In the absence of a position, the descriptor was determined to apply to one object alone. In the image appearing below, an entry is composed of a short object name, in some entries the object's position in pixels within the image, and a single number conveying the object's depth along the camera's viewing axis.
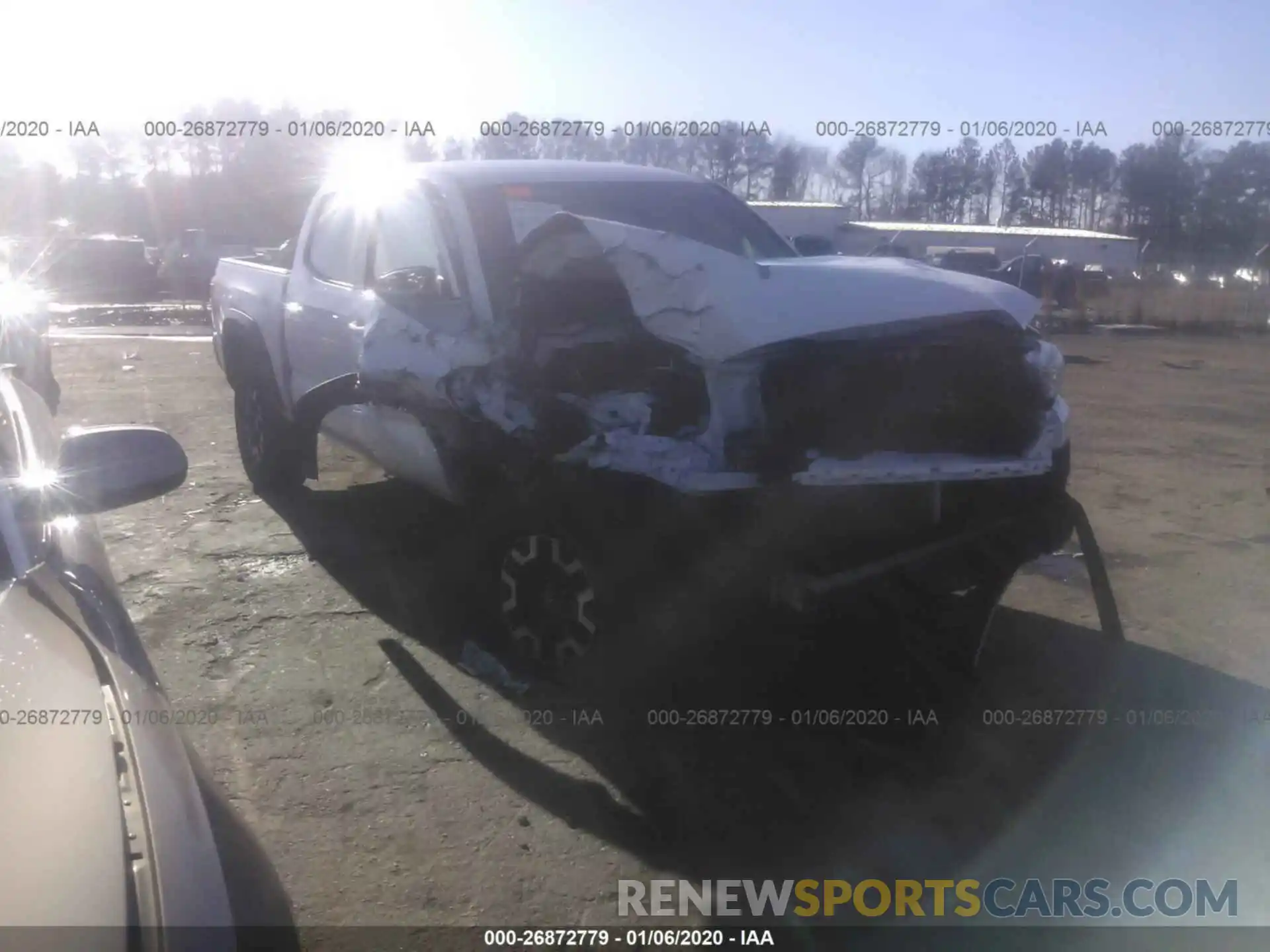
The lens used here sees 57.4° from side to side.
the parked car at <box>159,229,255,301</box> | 27.27
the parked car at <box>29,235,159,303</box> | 26.36
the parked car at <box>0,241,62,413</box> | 7.45
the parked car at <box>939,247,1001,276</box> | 24.50
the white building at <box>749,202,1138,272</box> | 26.47
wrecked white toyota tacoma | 3.84
